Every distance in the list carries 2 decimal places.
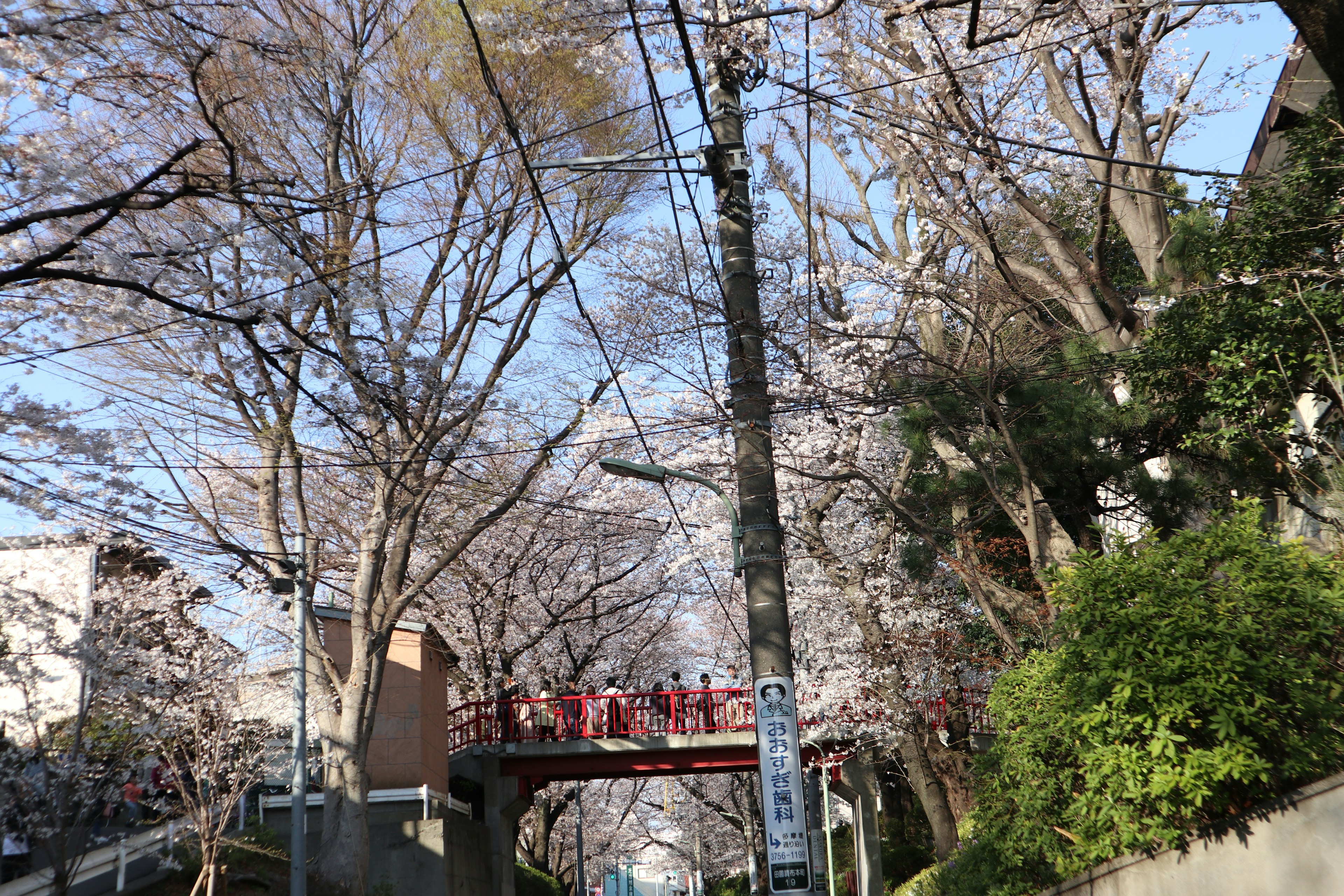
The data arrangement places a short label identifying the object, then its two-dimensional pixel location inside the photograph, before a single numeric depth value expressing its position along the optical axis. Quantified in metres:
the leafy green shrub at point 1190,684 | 6.00
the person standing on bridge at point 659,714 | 23.41
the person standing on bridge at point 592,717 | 23.20
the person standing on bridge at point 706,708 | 23.22
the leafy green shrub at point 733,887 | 39.31
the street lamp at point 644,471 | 9.68
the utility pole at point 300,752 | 12.90
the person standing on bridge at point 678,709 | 23.27
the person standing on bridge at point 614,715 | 23.17
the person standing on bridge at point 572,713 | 23.38
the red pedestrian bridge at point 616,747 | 22.83
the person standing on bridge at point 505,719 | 23.27
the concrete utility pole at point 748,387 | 7.38
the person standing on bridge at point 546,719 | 23.27
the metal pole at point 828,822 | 20.66
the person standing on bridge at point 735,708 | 23.12
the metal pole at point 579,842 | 26.73
